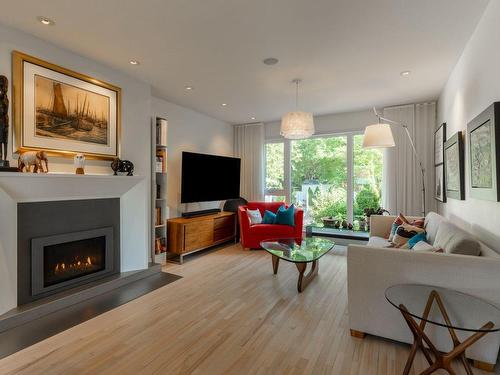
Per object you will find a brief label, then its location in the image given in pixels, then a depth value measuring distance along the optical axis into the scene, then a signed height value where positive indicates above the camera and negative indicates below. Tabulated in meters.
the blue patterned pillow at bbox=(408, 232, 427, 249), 2.63 -0.51
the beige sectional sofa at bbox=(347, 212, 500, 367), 1.75 -0.63
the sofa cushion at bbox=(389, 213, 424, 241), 3.41 -0.45
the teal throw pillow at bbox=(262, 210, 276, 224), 5.02 -0.54
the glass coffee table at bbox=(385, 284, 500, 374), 1.58 -0.76
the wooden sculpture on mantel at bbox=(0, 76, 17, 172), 2.32 +0.57
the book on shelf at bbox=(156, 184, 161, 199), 4.12 -0.03
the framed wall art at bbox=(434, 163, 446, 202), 3.87 +0.07
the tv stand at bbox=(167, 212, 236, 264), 4.21 -0.74
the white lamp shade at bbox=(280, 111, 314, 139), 3.57 +0.86
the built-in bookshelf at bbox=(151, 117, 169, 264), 3.89 -0.02
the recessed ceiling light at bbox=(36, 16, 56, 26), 2.29 +1.45
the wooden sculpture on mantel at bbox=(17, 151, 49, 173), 2.45 +0.27
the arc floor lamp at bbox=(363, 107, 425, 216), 3.37 +0.65
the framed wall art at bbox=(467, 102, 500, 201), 1.96 +0.28
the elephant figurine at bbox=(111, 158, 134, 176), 3.27 +0.28
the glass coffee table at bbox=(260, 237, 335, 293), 3.05 -0.77
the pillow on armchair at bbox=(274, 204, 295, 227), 4.84 -0.49
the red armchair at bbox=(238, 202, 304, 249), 4.77 -0.74
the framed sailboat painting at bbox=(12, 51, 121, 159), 2.53 +0.84
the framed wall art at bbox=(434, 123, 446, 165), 3.84 +0.69
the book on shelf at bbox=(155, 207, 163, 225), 4.05 -0.42
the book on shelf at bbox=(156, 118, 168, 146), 4.01 +0.86
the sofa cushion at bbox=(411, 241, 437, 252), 2.17 -0.49
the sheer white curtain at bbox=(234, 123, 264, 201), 6.14 +0.75
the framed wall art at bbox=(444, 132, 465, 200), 2.89 +0.25
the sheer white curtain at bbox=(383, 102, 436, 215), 4.59 +0.48
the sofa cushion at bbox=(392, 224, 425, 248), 2.99 -0.51
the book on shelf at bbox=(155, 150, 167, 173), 3.98 +0.42
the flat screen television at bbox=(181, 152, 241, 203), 4.62 +0.22
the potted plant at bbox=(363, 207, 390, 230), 4.73 -0.42
